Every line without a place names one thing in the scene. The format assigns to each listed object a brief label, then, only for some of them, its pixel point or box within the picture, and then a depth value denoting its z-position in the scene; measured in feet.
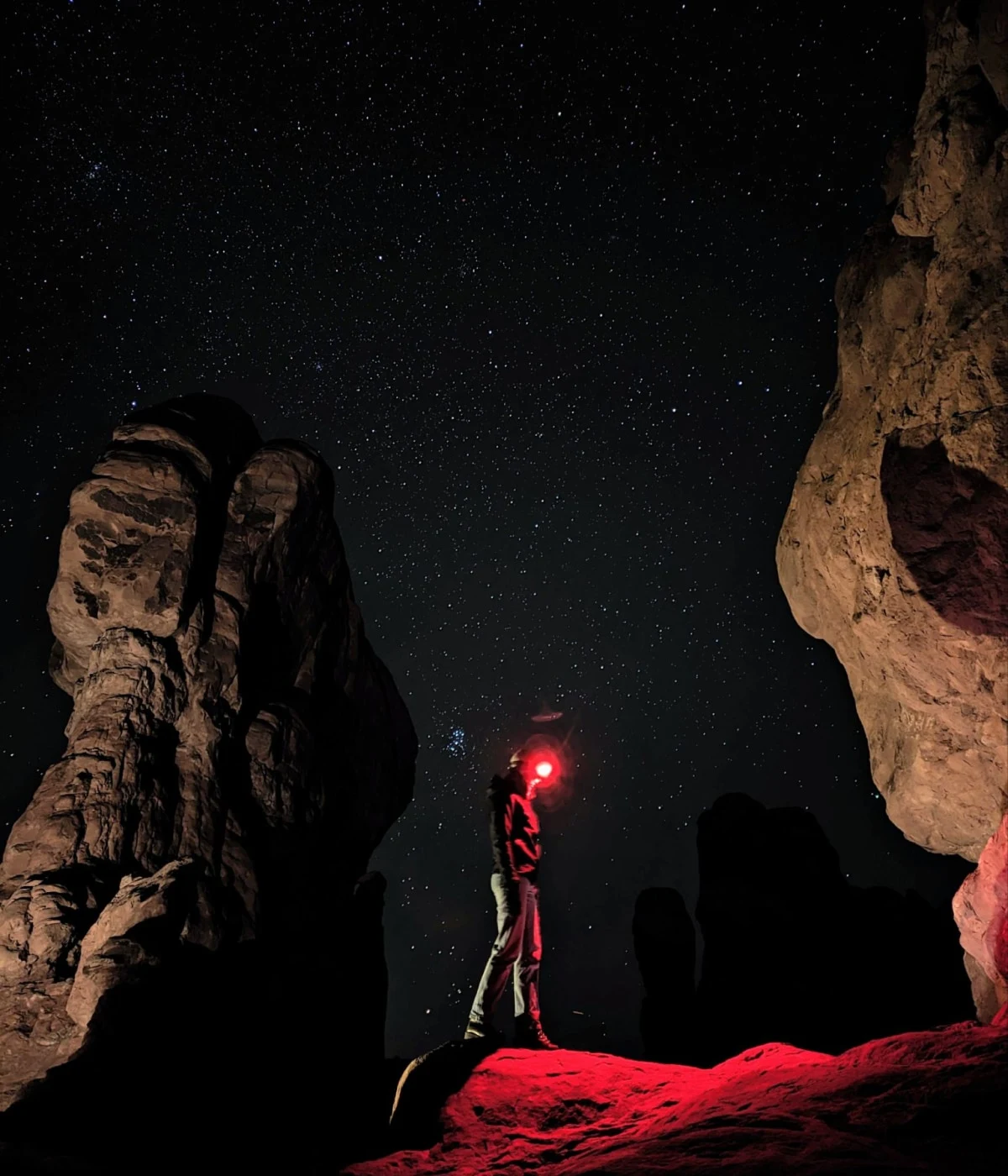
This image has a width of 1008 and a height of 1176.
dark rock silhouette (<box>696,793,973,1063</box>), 54.85
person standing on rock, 24.28
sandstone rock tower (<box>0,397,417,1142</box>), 26.45
